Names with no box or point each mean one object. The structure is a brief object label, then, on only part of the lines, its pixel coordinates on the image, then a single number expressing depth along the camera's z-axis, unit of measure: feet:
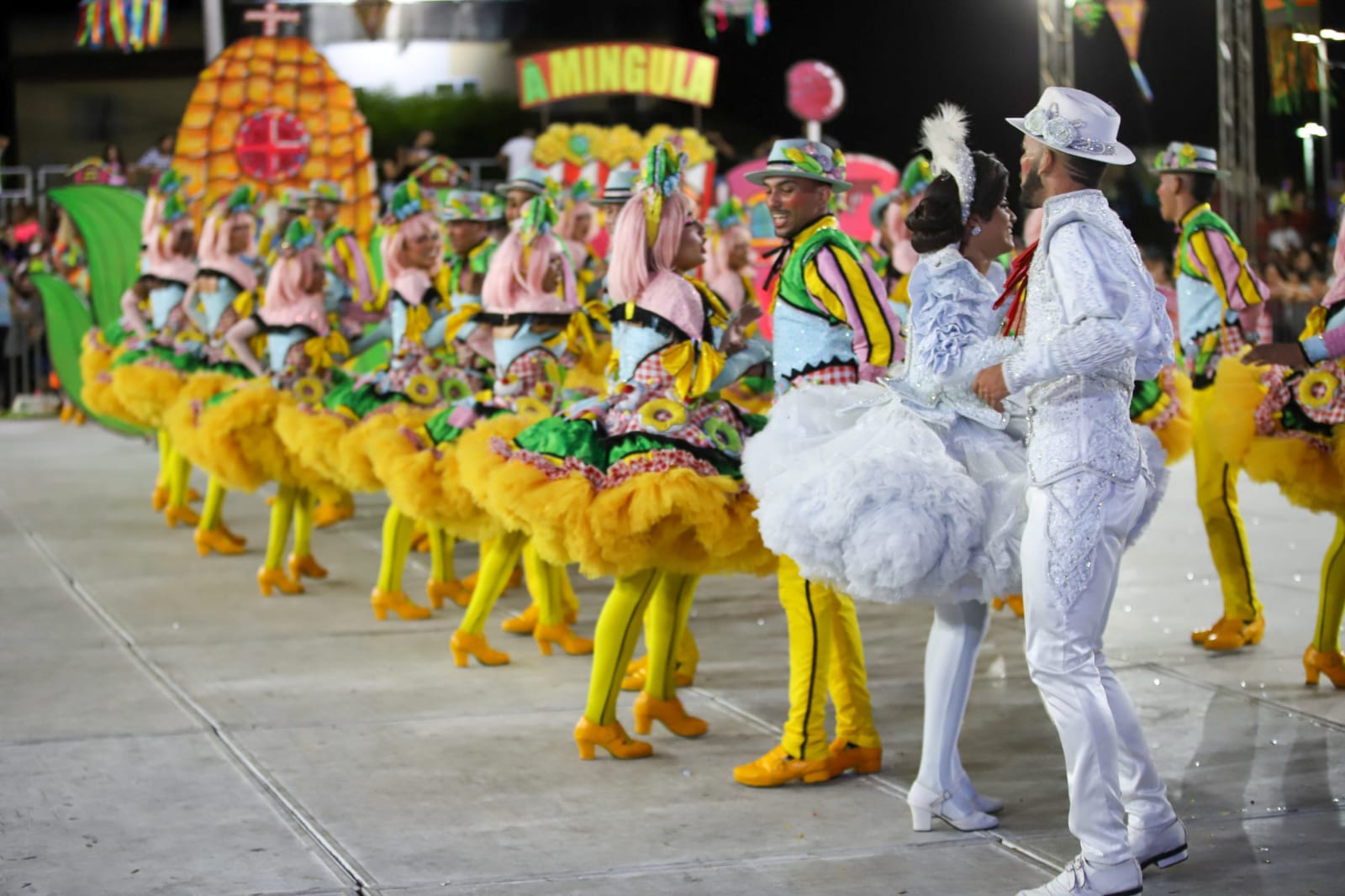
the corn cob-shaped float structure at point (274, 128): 65.77
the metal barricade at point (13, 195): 66.39
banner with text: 79.20
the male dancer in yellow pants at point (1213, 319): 23.25
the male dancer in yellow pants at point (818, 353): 17.06
